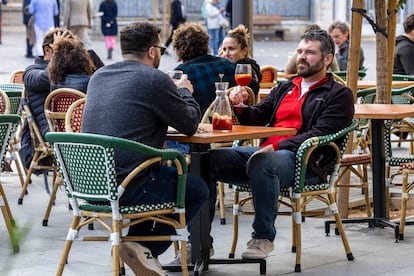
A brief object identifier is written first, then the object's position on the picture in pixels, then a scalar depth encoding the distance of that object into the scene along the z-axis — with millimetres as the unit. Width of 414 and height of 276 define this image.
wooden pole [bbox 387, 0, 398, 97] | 11057
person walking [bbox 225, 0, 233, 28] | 40212
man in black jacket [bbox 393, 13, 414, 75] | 16628
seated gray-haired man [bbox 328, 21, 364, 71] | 17620
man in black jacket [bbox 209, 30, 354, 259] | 7792
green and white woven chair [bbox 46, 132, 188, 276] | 6543
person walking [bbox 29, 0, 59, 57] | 34790
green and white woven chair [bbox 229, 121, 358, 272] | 7964
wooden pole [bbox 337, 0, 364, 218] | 10859
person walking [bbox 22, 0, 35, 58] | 36112
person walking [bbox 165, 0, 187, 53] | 42060
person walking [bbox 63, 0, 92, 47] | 34790
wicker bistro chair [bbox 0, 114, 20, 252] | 8671
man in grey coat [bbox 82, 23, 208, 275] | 6821
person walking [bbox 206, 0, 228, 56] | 40024
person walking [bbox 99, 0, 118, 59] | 39258
